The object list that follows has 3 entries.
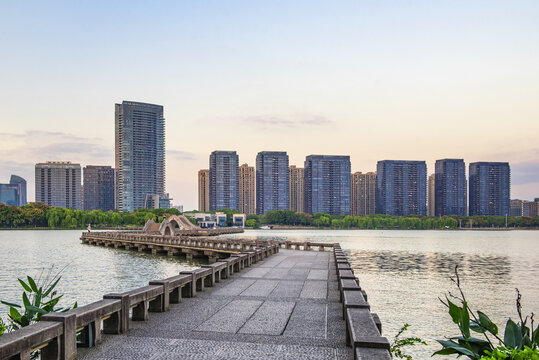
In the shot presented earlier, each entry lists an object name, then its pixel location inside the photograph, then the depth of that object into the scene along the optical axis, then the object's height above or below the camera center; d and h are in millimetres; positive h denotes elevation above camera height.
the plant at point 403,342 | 10355 -3258
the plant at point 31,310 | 9312 -2312
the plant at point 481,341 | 5125 -1598
